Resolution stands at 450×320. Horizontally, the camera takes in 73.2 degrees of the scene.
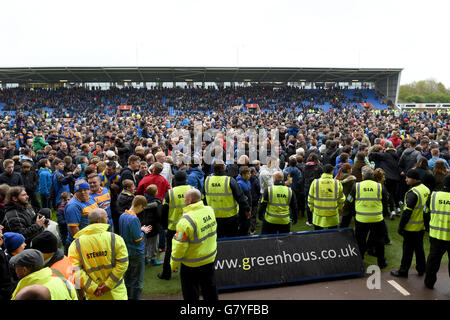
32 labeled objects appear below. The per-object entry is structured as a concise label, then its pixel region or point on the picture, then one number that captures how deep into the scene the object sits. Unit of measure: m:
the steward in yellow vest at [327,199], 5.36
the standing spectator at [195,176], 5.99
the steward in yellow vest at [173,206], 4.75
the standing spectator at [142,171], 6.20
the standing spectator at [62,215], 5.00
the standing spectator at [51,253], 2.75
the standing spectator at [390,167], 7.37
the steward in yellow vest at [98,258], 3.11
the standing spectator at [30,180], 6.97
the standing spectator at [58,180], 6.44
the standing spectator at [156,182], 5.45
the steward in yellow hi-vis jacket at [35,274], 2.30
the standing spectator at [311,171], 7.00
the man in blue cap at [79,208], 4.05
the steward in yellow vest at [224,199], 5.03
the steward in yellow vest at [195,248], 3.44
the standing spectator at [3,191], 4.84
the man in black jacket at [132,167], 5.89
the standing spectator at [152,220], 5.02
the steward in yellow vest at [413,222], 4.59
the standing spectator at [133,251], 3.89
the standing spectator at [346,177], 6.23
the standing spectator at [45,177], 7.13
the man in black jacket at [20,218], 4.00
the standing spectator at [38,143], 10.16
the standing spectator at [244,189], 5.56
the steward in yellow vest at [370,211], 4.96
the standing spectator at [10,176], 6.50
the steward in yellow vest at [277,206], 5.20
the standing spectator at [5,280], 2.94
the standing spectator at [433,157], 7.09
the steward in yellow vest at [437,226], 4.27
